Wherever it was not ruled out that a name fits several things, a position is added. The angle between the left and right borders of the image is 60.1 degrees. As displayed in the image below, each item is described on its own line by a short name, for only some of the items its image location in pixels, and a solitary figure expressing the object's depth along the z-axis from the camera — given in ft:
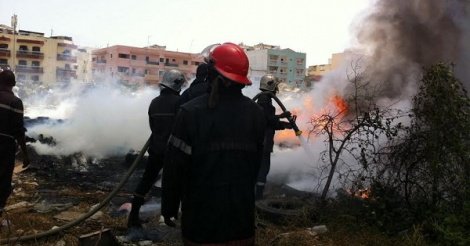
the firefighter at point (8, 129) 15.70
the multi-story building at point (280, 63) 249.96
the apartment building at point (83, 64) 222.65
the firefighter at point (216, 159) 7.81
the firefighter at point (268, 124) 20.93
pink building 213.05
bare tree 17.69
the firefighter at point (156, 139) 16.03
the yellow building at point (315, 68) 254.80
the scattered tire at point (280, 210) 17.25
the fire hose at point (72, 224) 14.37
